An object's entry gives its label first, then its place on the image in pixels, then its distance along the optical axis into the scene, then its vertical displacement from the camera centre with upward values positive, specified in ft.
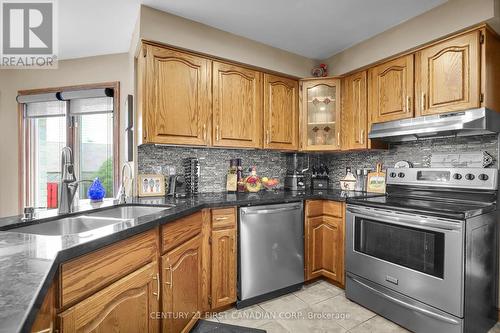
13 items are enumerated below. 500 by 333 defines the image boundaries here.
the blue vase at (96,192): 6.63 -0.71
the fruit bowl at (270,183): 9.36 -0.67
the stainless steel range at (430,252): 5.42 -2.09
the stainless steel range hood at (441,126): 5.96 +1.01
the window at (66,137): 10.02 +1.11
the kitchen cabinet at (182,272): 4.91 -2.29
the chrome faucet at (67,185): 5.21 -0.41
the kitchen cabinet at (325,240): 8.09 -2.44
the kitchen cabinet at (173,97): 6.79 +1.92
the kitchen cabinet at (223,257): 6.71 -2.47
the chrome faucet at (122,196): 6.52 -0.81
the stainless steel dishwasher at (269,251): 7.09 -2.53
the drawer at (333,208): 8.00 -1.39
